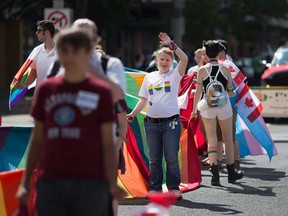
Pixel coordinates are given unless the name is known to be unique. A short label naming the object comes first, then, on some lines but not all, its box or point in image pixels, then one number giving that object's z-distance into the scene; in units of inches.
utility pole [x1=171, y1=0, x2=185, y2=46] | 2180.6
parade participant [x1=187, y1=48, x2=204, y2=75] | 858.6
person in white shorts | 712.4
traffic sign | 1368.8
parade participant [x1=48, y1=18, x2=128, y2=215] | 411.3
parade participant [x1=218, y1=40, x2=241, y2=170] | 788.8
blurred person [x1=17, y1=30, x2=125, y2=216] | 332.6
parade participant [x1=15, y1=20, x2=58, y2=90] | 607.8
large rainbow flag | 597.4
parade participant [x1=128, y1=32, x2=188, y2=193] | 648.2
